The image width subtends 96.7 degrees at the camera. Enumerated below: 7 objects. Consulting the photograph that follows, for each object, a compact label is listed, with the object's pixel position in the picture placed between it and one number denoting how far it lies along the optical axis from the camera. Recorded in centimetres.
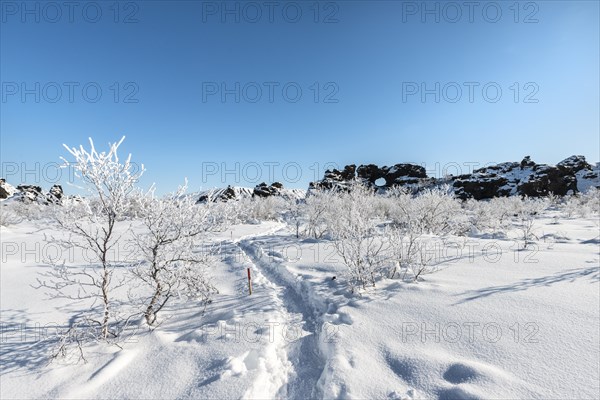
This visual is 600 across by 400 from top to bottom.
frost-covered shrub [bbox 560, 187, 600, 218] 2257
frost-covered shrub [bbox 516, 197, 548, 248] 1266
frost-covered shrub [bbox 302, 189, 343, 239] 1683
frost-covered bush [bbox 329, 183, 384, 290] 679
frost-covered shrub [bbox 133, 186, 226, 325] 508
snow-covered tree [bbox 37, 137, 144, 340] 428
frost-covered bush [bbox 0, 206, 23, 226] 2184
